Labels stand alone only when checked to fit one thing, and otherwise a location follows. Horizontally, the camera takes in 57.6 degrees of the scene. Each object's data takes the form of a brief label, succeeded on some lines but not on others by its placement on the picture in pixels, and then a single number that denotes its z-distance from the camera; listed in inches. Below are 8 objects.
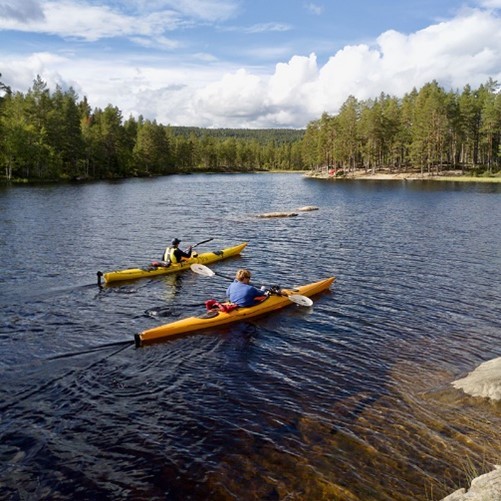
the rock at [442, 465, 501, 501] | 202.1
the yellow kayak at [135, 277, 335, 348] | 486.0
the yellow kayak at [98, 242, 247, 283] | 707.4
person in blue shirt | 561.3
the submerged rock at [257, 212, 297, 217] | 1578.6
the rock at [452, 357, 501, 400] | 366.3
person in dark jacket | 790.5
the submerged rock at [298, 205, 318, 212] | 1785.6
